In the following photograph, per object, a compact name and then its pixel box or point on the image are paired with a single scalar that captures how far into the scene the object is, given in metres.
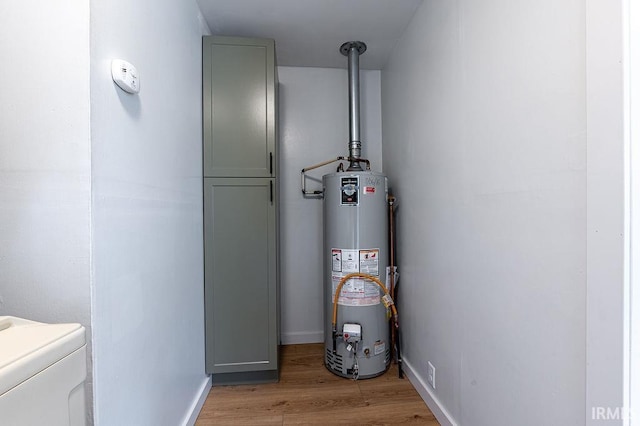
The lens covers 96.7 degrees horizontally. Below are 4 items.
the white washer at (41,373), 0.43
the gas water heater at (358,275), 1.86
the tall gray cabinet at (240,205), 1.76
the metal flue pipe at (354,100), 2.14
